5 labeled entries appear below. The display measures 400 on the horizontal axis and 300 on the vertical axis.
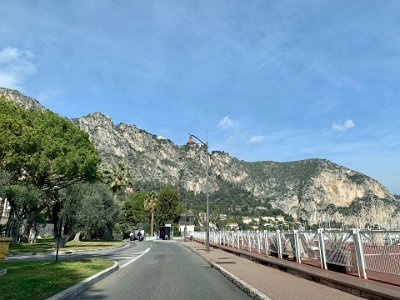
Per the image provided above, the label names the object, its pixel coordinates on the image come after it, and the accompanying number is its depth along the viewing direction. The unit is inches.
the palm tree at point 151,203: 3787.4
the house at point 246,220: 5895.7
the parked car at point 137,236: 3014.3
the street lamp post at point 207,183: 1319.6
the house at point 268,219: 6118.1
